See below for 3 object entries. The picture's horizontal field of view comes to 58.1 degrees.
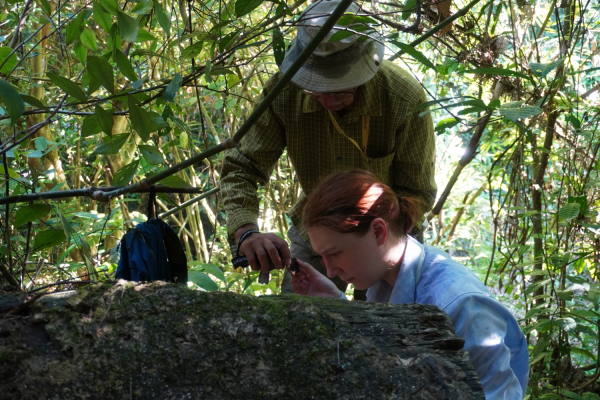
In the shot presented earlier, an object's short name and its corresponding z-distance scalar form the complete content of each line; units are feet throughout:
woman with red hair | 4.50
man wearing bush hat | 6.73
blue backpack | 5.09
